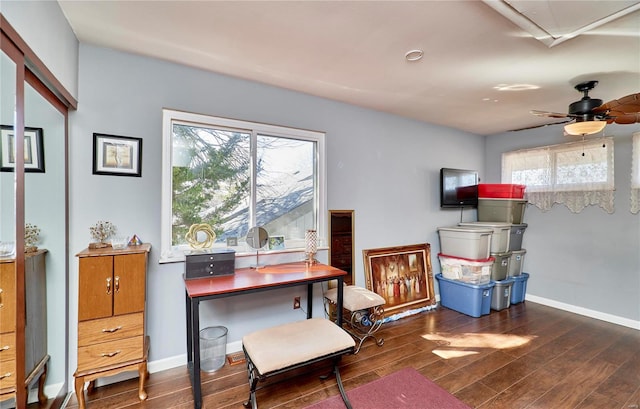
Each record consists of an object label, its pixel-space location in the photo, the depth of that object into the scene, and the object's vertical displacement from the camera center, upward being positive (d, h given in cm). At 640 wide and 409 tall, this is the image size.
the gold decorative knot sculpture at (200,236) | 223 -27
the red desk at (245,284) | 175 -59
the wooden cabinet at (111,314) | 170 -72
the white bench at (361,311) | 259 -122
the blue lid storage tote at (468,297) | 336 -121
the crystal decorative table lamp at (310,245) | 263 -40
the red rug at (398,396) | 183 -137
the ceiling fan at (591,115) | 223 +77
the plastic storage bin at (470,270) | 344 -87
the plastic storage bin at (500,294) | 357 -122
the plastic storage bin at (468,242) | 345 -51
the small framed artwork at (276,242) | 262 -37
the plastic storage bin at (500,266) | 361 -85
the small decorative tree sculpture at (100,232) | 195 -20
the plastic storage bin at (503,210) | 388 -10
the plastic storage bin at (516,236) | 385 -47
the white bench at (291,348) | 164 -94
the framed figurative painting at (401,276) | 331 -94
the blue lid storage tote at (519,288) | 382 -123
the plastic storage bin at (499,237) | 367 -46
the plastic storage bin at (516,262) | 384 -85
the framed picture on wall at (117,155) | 202 +38
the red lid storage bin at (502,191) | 389 +18
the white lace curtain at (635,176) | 307 +30
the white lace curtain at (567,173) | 333 +41
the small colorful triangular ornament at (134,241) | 206 -28
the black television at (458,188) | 393 +23
